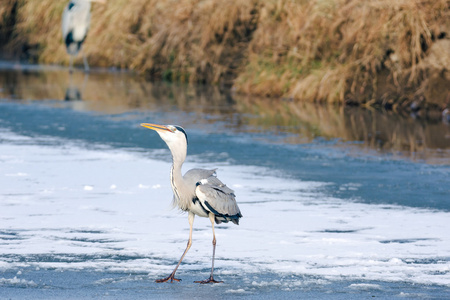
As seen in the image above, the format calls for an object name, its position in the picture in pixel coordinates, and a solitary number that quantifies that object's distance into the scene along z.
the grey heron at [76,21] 49.81
